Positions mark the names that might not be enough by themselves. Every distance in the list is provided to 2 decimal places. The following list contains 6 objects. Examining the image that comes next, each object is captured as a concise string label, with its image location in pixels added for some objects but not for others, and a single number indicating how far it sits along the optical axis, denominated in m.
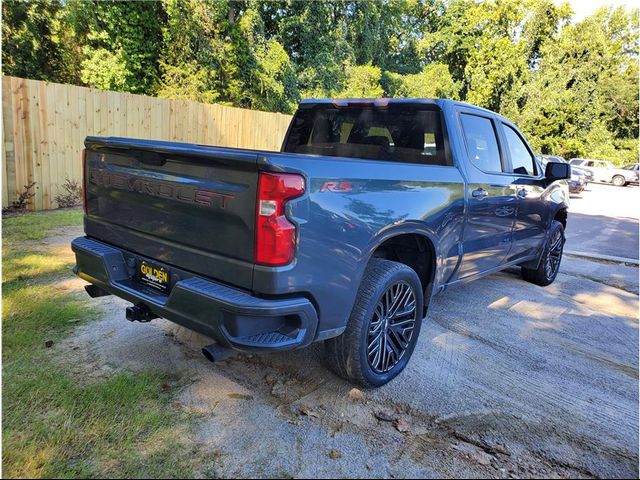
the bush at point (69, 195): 8.62
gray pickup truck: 2.38
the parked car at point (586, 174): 20.82
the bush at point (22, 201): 7.79
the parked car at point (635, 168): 28.75
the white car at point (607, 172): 28.67
